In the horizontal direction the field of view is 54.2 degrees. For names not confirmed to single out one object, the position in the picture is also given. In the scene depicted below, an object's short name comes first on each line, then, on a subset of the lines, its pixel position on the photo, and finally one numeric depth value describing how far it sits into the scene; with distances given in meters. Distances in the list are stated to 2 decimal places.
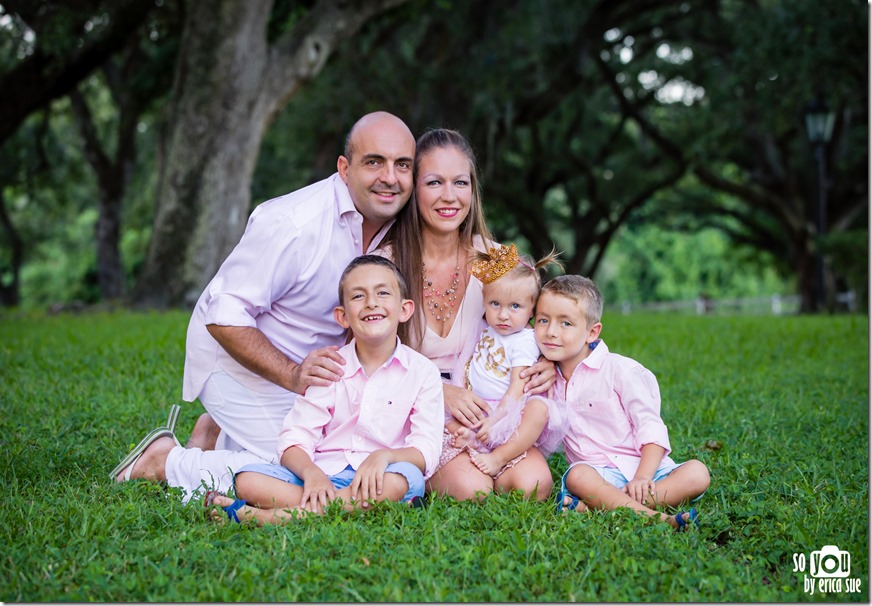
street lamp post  15.09
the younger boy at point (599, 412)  3.65
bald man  3.96
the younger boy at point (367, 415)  3.59
